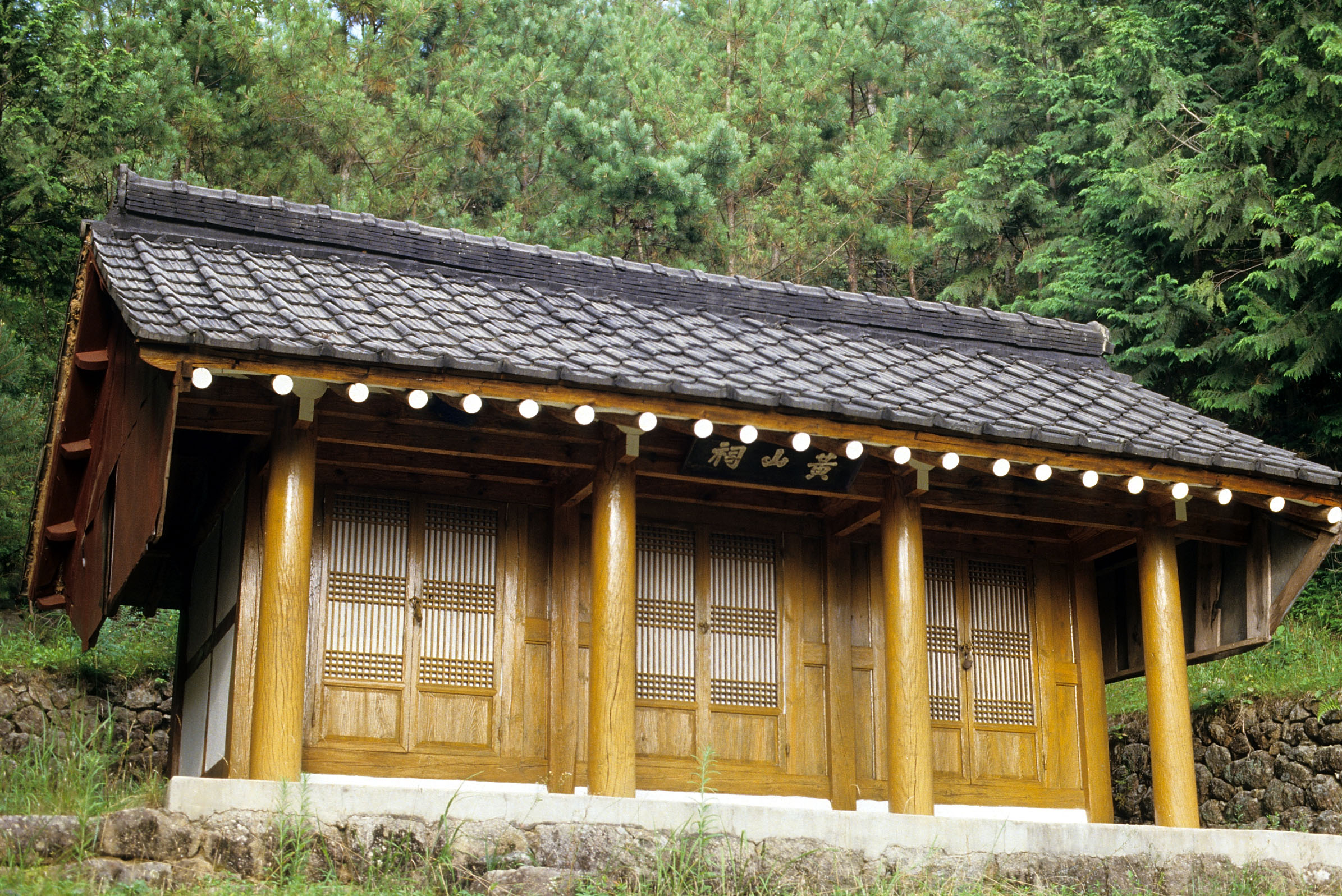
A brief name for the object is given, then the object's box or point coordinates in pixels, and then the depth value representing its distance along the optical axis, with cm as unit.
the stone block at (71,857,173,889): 584
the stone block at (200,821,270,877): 626
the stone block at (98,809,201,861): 609
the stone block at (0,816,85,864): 587
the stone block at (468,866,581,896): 648
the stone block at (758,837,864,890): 707
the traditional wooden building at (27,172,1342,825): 794
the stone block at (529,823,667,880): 680
